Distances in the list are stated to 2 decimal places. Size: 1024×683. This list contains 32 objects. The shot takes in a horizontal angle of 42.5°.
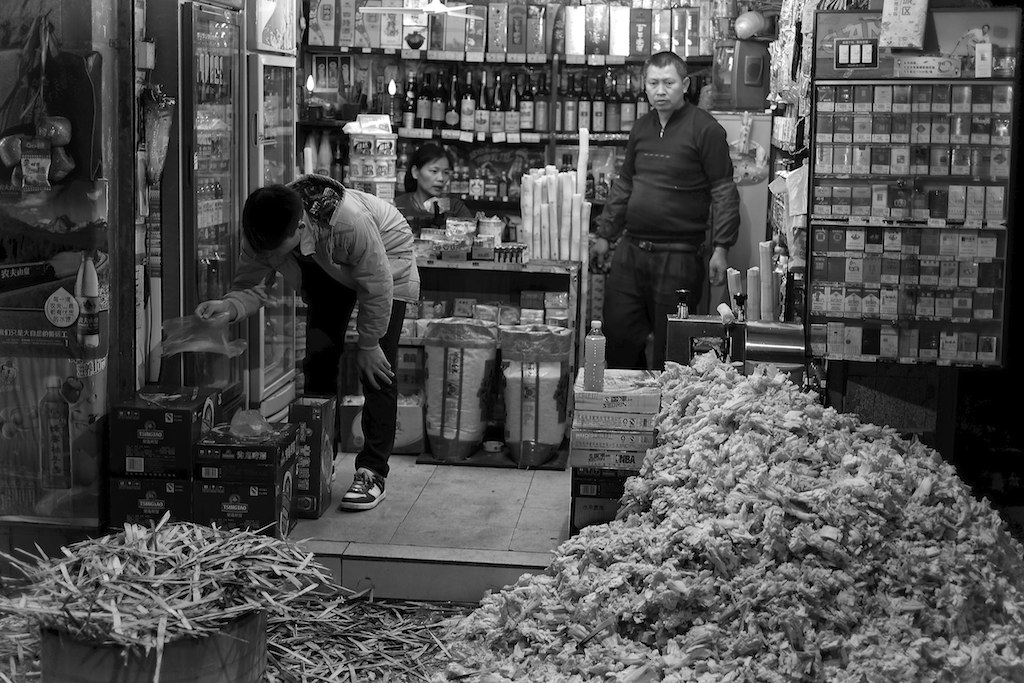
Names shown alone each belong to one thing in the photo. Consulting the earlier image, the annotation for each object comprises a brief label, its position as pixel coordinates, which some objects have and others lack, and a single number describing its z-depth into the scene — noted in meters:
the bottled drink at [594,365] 5.52
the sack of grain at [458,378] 7.07
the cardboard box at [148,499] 5.43
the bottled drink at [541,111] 9.16
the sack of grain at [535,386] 6.97
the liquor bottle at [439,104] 9.22
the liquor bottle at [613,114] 9.17
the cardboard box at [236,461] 5.40
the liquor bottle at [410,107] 9.22
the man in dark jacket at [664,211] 8.12
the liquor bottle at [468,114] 9.14
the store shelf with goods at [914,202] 5.83
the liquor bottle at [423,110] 9.22
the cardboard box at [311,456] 6.01
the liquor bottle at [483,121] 9.14
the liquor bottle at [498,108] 9.15
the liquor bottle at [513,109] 9.14
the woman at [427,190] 8.11
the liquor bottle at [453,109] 9.19
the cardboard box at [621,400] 5.40
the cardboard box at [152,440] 5.43
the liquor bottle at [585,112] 9.16
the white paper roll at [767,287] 7.00
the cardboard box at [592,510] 5.43
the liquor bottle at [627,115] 9.16
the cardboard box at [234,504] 5.42
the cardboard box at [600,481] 5.42
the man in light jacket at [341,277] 5.44
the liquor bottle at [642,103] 9.16
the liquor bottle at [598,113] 9.16
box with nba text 5.41
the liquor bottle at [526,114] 9.11
